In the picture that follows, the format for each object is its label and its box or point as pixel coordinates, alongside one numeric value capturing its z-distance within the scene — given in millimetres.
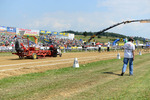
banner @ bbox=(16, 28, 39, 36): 41850
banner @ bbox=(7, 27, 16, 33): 40294
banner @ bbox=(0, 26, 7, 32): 39212
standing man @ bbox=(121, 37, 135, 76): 8961
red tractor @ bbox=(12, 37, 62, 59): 18156
